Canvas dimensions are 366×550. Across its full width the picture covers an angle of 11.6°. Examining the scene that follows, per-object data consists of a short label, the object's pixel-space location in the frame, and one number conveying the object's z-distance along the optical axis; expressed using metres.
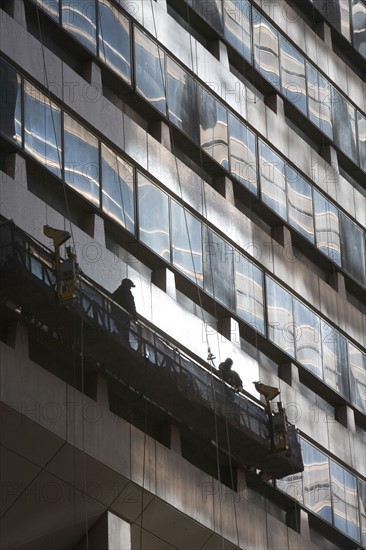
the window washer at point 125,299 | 39.75
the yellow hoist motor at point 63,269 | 37.41
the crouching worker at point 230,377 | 44.16
